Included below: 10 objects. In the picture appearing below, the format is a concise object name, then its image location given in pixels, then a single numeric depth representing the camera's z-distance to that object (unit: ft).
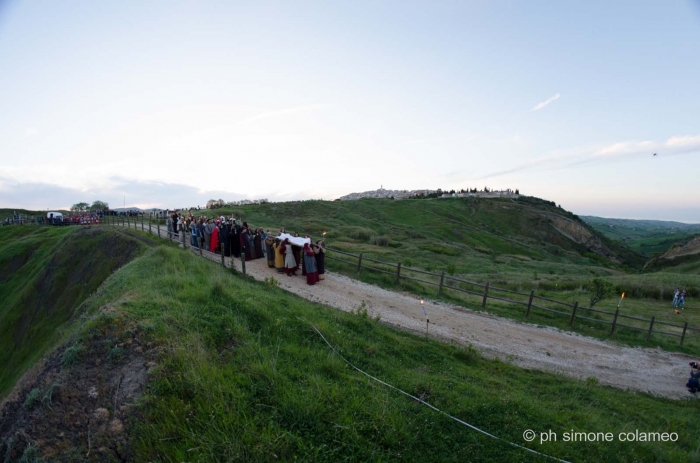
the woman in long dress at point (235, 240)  57.41
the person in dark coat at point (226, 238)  57.06
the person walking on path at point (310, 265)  46.62
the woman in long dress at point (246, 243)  57.21
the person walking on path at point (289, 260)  49.98
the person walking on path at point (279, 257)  50.65
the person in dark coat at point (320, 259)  49.10
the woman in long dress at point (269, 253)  53.26
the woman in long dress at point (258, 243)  59.77
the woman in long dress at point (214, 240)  59.67
